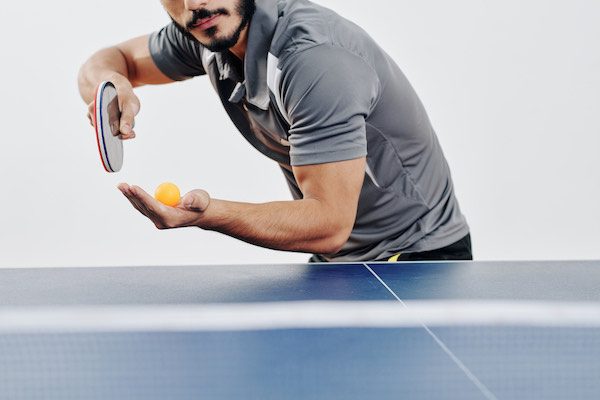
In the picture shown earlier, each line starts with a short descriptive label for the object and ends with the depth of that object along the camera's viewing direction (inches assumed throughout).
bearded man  90.6
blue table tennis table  65.2
